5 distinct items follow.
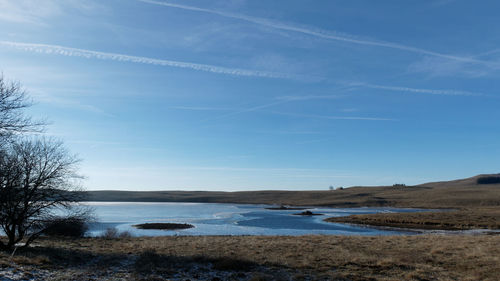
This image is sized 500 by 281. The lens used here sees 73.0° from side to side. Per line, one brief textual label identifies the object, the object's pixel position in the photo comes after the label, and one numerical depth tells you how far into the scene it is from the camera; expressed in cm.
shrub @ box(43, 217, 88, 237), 3428
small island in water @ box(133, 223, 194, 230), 5597
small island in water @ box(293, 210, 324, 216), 9301
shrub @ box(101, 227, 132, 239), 3735
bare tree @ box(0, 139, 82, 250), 1783
